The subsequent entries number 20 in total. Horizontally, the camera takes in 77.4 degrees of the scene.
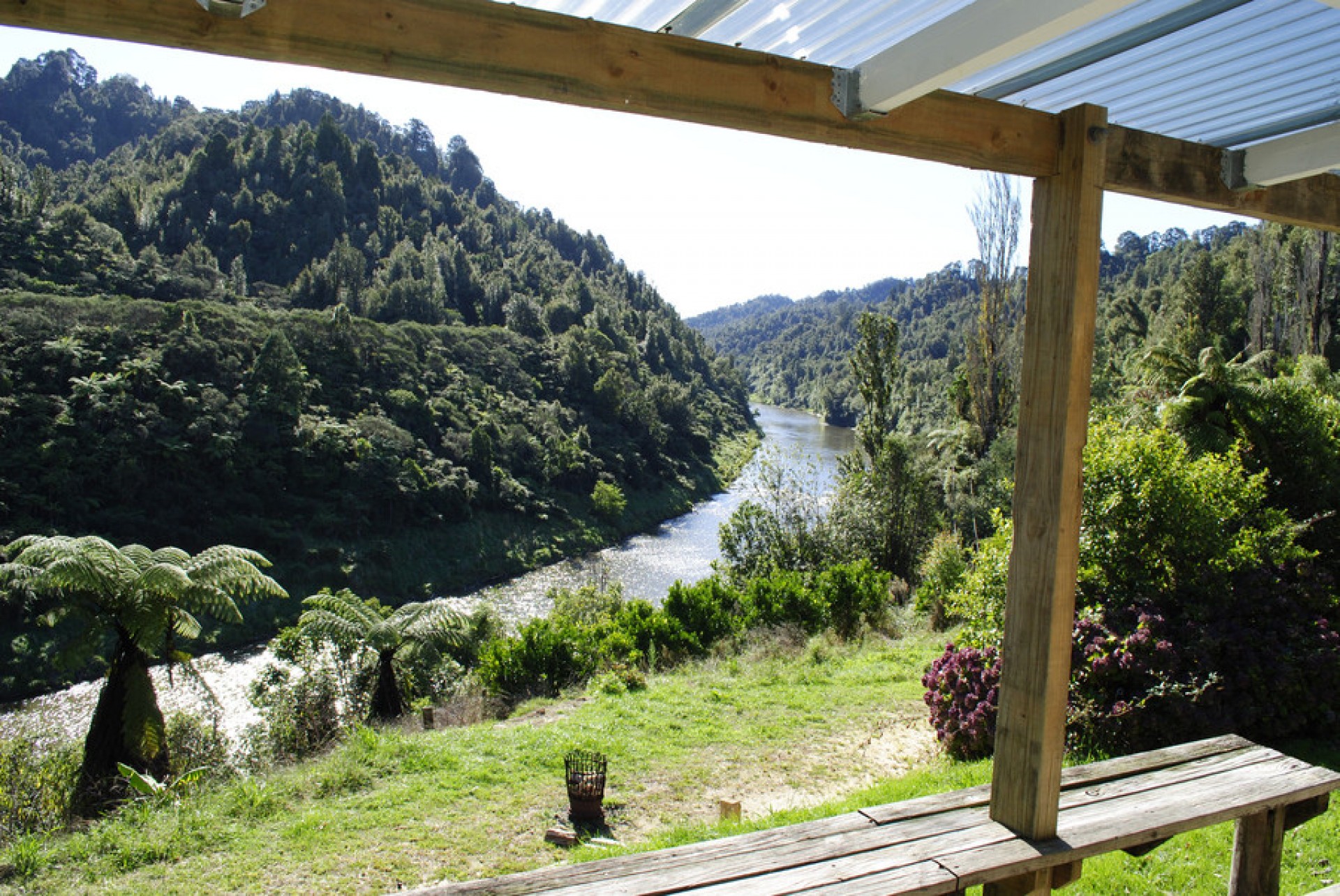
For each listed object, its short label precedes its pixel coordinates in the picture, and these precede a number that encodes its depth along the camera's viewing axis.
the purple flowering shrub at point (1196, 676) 5.96
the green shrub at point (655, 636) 13.24
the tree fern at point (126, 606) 8.78
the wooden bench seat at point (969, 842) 2.50
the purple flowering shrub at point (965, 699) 6.61
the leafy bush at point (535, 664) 12.09
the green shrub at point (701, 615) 14.04
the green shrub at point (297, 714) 10.65
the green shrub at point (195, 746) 10.15
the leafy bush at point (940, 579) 13.20
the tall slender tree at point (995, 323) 21.92
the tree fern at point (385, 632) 11.94
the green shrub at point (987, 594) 7.11
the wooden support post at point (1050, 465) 2.60
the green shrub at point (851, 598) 14.05
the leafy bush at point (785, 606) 14.02
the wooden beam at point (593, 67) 1.77
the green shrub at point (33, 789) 7.65
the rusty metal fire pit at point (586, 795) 5.95
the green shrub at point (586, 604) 19.08
